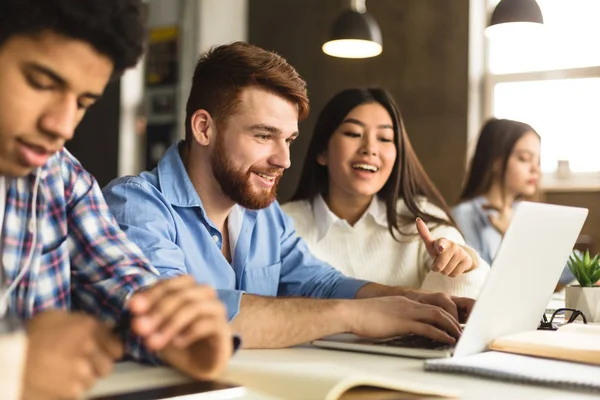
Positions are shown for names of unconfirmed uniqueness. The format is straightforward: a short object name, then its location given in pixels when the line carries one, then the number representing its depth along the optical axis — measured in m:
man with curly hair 0.81
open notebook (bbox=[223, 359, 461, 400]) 0.95
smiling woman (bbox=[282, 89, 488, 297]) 2.60
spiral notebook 1.04
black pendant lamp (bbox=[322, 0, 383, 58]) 3.87
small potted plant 1.90
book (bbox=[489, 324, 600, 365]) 1.21
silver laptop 1.19
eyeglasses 1.61
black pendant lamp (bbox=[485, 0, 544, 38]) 3.29
